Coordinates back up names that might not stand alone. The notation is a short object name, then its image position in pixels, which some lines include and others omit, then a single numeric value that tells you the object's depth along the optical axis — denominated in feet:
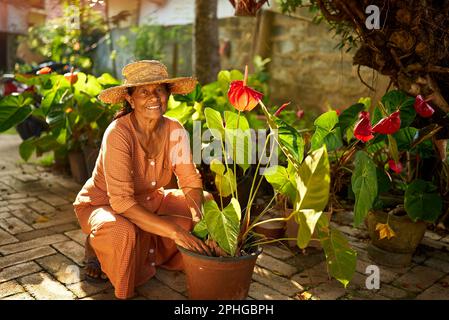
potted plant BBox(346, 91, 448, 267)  8.62
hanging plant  9.10
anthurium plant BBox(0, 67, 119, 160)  11.77
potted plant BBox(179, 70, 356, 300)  5.64
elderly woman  7.45
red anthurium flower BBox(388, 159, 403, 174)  8.61
